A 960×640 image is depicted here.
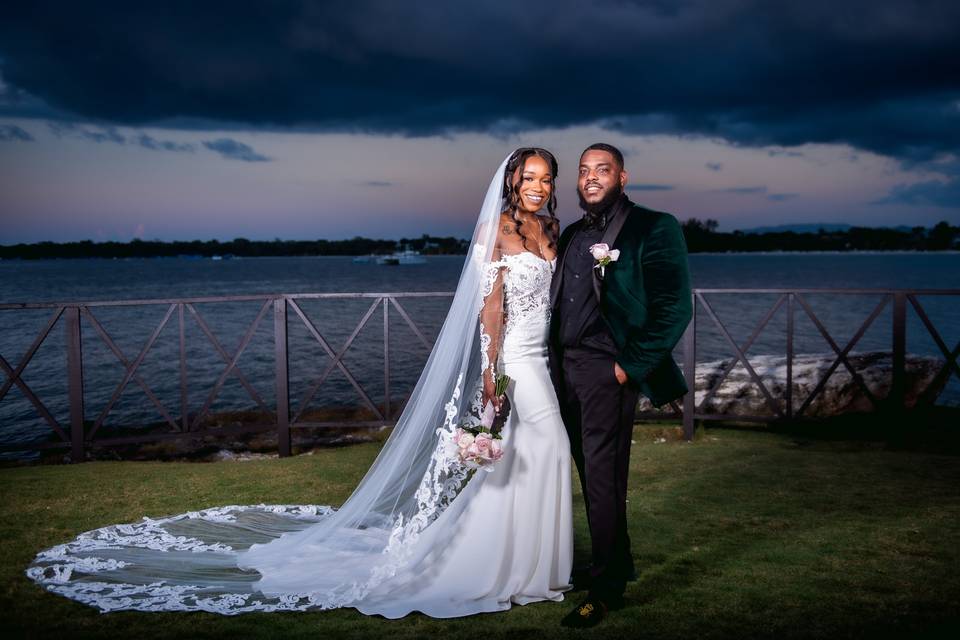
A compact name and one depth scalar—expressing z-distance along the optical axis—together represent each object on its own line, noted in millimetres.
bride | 3295
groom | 3086
